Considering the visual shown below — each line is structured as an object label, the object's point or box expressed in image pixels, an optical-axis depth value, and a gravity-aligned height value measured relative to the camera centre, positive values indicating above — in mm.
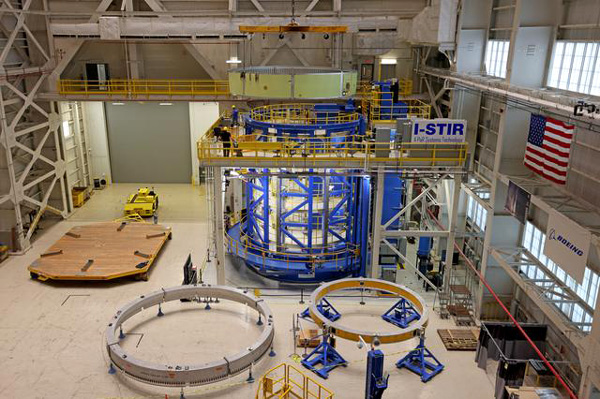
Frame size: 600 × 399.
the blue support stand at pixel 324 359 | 14742 -8707
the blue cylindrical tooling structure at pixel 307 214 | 19625 -6284
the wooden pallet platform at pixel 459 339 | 15906 -8726
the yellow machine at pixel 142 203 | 27203 -7885
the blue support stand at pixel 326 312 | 17281 -8490
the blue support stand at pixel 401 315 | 17109 -8602
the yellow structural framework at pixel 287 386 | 13297 -8779
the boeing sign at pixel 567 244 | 11375 -4216
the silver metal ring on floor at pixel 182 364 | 13531 -8193
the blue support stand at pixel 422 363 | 14625 -8732
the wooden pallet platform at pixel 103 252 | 20000 -8277
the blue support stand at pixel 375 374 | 12367 -7551
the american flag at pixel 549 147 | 13070 -2285
